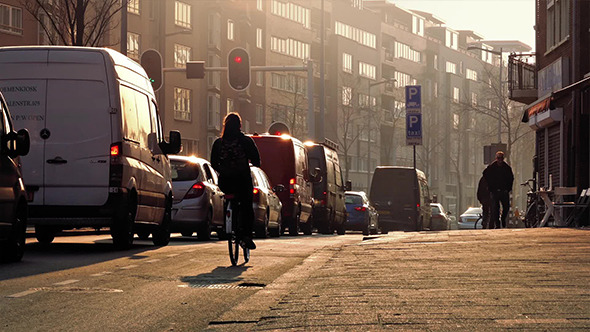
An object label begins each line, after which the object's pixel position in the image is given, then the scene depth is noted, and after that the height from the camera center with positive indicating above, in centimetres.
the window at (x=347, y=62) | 10450 +1073
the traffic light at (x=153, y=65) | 3700 +367
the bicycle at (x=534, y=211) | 3325 -59
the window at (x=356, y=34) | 10606 +1368
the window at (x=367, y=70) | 10931 +1062
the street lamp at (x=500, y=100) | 7902 +579
